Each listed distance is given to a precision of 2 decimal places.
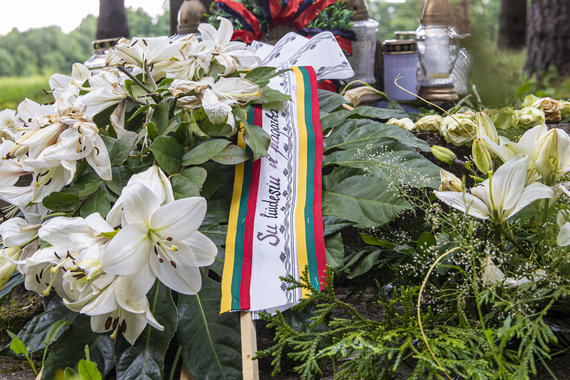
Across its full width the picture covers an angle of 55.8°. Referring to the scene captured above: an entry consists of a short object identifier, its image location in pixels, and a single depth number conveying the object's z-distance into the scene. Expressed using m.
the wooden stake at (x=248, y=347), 0.77
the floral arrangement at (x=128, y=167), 0.72
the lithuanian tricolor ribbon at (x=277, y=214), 0.85
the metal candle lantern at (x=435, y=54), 1.74
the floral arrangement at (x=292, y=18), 1.64
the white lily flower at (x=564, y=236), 0.69
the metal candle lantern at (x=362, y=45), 1.79
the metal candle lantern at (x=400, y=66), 1.79
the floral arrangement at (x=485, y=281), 0.68
